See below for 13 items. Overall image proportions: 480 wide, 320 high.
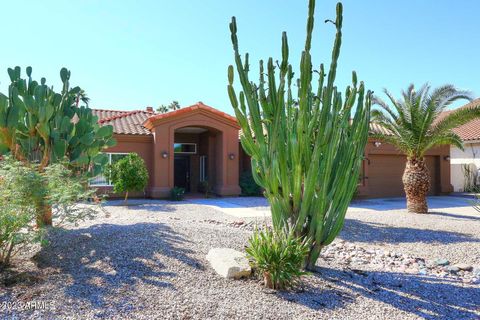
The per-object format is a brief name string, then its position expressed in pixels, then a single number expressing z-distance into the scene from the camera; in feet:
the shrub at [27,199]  16.19
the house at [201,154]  58.34
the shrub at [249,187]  63.46
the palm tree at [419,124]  44.04
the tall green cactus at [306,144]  17.69
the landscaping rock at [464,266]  22.44
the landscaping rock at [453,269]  22.11
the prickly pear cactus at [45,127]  25.20
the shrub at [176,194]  57.06
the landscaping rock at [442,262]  23.44
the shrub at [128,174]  48.83
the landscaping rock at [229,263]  16.40
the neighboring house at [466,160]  75.41
